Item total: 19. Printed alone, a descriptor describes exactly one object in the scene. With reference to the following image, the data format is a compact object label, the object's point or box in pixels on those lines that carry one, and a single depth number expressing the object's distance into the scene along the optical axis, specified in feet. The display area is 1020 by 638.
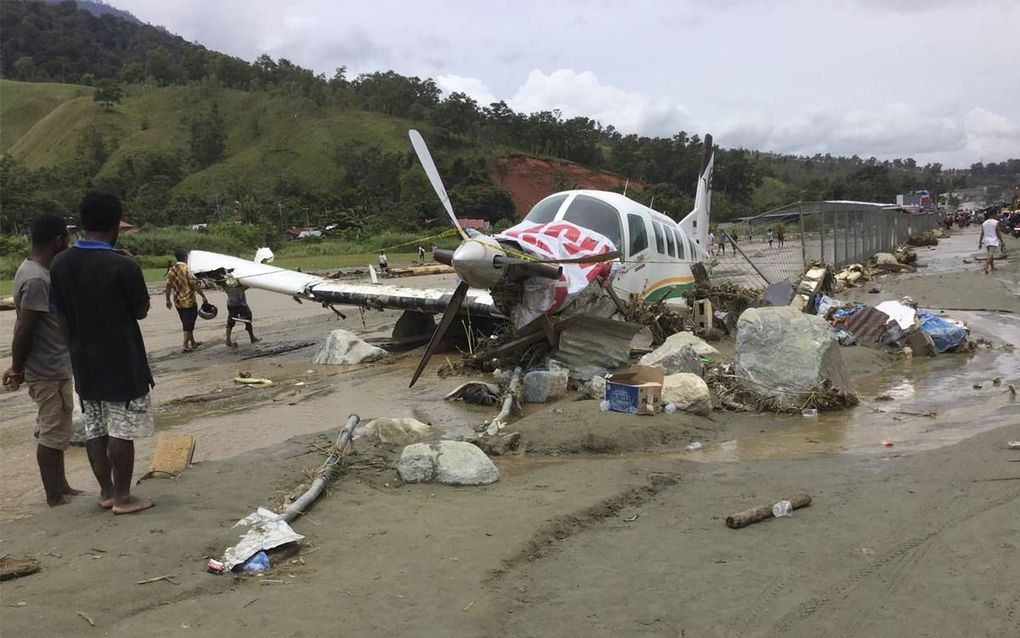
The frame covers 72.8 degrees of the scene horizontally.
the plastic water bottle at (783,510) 13.87
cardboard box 21.79
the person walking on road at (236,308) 45.01
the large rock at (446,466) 16.67
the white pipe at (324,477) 13.82
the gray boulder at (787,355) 23.91
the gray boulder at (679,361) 26.91
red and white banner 28.63
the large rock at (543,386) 26.78
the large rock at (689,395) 22.62
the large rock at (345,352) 37.81
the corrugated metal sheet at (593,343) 29.22
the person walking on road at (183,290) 43.06
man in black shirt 14.03
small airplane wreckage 27.48
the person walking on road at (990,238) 69.92
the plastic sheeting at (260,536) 11.82
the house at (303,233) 206.69
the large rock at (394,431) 20.30
